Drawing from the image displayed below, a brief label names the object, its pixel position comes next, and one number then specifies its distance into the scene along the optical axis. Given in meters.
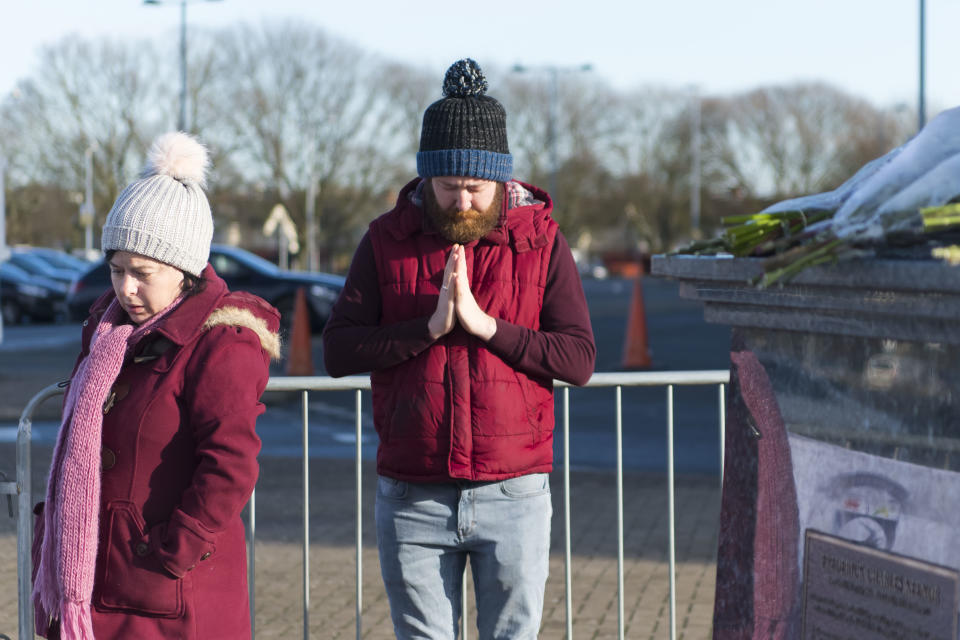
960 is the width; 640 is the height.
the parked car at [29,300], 28.03
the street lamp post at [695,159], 62.56
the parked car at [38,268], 31.36
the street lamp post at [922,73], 21.72
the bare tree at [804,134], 57.72
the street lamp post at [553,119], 51.88
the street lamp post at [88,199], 43.69
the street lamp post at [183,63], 32.88
